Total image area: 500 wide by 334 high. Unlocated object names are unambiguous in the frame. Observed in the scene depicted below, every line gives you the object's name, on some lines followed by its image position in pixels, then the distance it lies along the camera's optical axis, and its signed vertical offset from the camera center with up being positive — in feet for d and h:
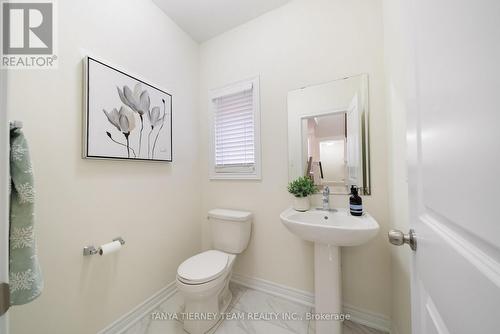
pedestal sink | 3.46 -1.88
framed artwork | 3.69 +1.24
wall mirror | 4.33 +0.87
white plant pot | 4.59 -0.88
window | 5.63 +1.23
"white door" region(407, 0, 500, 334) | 0.80 +0.03
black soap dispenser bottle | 4.03 -0.81
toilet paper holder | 3.59 -1.59
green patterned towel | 1.76 -0.53
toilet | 3.90 -2.34
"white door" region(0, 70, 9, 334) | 1.27 -0.24
